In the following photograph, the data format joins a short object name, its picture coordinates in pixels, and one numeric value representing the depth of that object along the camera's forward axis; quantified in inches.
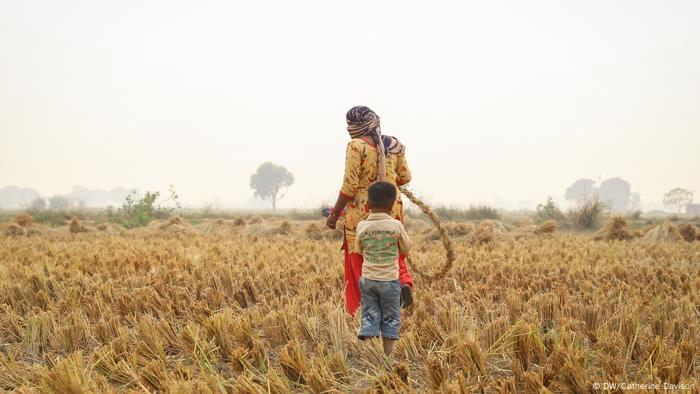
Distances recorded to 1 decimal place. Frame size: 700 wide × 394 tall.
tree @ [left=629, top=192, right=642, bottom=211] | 6870.1
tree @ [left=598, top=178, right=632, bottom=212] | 6988.2
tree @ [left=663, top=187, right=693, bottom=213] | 5221.5
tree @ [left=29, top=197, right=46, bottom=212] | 2589.1
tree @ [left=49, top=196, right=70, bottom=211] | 3373.5
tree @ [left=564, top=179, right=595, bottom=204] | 6476.4
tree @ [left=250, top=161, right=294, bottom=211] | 5231.3
